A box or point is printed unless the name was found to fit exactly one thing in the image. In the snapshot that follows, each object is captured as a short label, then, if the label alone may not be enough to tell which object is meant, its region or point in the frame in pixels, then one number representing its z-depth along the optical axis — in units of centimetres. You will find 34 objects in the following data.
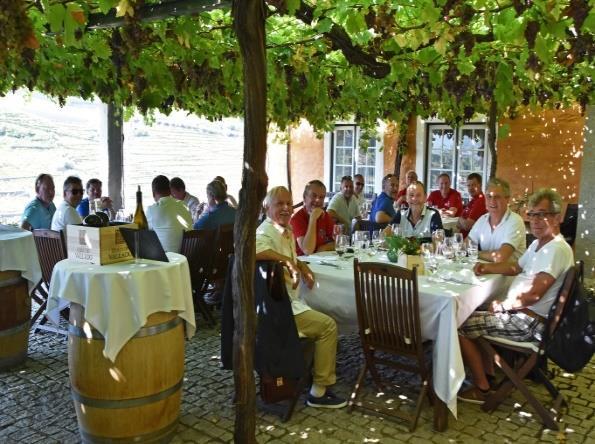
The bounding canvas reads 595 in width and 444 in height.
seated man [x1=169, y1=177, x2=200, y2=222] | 712
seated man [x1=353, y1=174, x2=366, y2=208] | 873
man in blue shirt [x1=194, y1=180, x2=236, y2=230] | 607
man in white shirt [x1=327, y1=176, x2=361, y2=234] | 748
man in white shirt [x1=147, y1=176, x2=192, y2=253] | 560
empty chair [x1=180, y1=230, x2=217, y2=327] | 541
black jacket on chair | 345
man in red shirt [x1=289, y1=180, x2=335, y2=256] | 511
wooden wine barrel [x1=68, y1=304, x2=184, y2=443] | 295
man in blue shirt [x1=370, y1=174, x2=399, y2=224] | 691
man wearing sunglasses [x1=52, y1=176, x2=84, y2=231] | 556
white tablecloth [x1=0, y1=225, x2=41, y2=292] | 410
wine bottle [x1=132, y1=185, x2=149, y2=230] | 404
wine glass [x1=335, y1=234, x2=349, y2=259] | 458
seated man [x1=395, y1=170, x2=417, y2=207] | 820
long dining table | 338
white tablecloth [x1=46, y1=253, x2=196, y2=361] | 290
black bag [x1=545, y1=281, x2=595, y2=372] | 343
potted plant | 398
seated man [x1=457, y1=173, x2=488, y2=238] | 729
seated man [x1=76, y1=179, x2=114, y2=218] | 743
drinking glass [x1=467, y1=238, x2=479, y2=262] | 449
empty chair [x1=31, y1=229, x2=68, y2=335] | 482
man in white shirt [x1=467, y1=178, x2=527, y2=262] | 441
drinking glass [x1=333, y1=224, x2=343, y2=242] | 483
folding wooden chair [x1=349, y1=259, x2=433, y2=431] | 335
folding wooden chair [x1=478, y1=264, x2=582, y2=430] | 339
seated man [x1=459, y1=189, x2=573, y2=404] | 353
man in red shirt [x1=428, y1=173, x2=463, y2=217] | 828
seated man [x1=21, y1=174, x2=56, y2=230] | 601
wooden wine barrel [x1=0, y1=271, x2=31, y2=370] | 415
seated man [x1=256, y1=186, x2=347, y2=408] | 372
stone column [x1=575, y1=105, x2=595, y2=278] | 766
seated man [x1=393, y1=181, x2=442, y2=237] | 538
